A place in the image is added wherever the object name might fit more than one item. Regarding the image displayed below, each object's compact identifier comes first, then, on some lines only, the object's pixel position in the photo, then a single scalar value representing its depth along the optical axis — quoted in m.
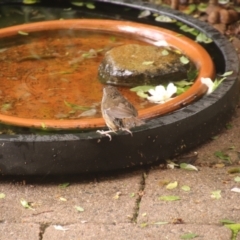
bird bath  6.77
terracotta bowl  7.30
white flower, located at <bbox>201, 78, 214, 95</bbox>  8.05
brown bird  6.75
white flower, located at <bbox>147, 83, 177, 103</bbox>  8.01
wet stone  8.51
